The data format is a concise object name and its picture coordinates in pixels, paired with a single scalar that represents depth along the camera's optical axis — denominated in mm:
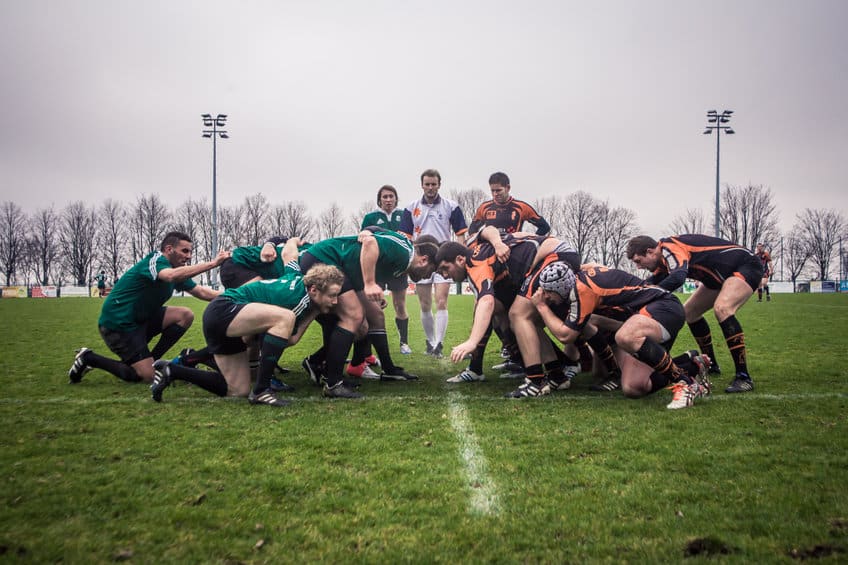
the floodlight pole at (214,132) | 33625
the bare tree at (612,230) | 64188
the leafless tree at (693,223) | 69125
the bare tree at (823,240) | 68312
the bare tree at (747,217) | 62281
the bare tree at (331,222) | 67562
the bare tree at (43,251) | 63156
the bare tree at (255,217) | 64062
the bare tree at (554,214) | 65188
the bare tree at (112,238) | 64312
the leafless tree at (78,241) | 63906
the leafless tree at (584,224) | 64188
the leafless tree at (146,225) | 64688
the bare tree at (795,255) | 69688
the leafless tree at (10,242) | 62406
